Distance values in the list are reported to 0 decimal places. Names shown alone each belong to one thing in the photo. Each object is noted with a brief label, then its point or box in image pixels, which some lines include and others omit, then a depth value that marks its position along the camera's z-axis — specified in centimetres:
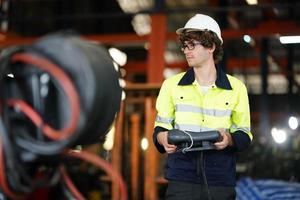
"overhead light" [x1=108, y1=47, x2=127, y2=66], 1843
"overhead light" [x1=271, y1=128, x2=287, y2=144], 1339
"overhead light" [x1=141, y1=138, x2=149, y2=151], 911
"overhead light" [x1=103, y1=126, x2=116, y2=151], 881
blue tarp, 649
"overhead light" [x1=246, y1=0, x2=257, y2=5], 1314
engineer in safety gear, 396
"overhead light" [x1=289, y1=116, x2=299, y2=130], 1118
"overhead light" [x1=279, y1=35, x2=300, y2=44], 1412
